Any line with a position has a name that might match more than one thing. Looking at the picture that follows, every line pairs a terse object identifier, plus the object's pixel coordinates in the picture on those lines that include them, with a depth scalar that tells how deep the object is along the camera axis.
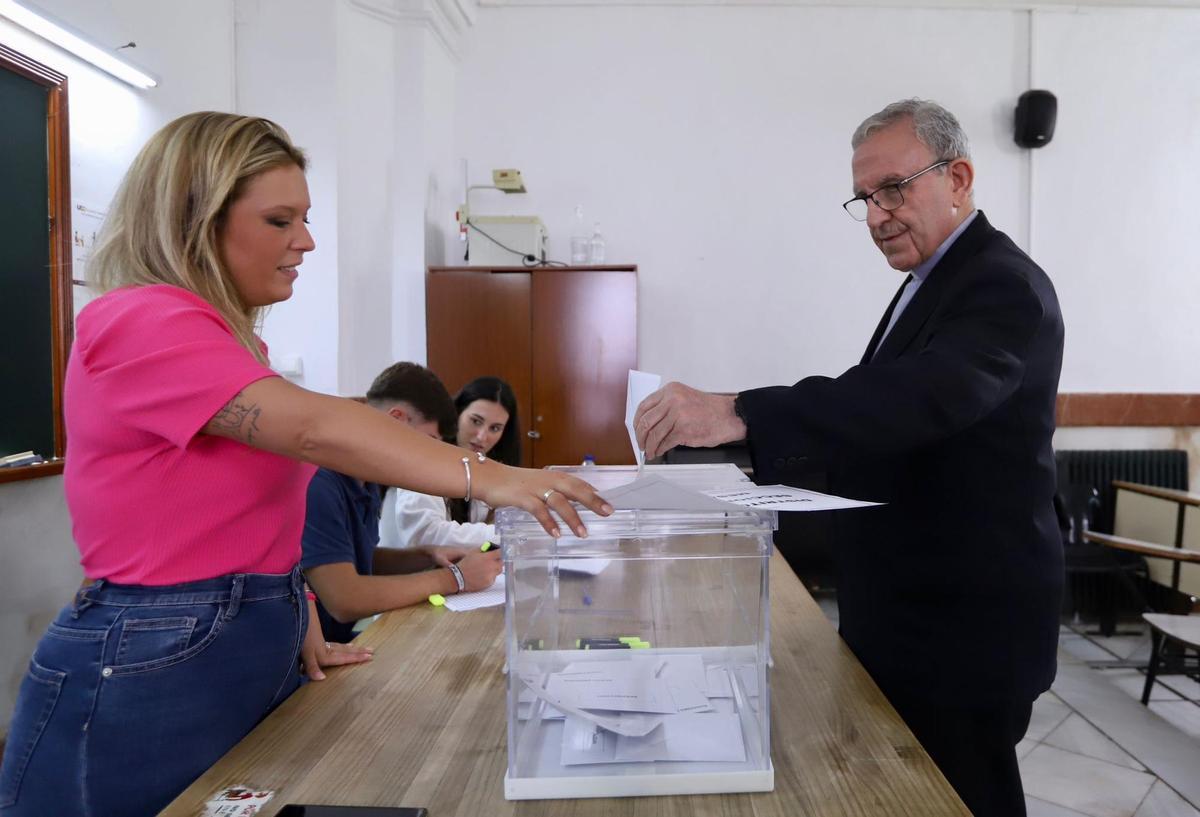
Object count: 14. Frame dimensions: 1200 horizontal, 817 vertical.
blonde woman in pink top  0.97
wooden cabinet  4.48
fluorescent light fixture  2.51
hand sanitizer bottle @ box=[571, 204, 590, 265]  4.90
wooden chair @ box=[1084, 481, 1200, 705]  3.04
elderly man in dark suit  1.10
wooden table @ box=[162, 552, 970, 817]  0.92
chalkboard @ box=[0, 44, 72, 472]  2.61
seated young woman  2.43
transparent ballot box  0.94
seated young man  1.75
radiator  4.79
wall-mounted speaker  4.84
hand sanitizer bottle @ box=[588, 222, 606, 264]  4.93
